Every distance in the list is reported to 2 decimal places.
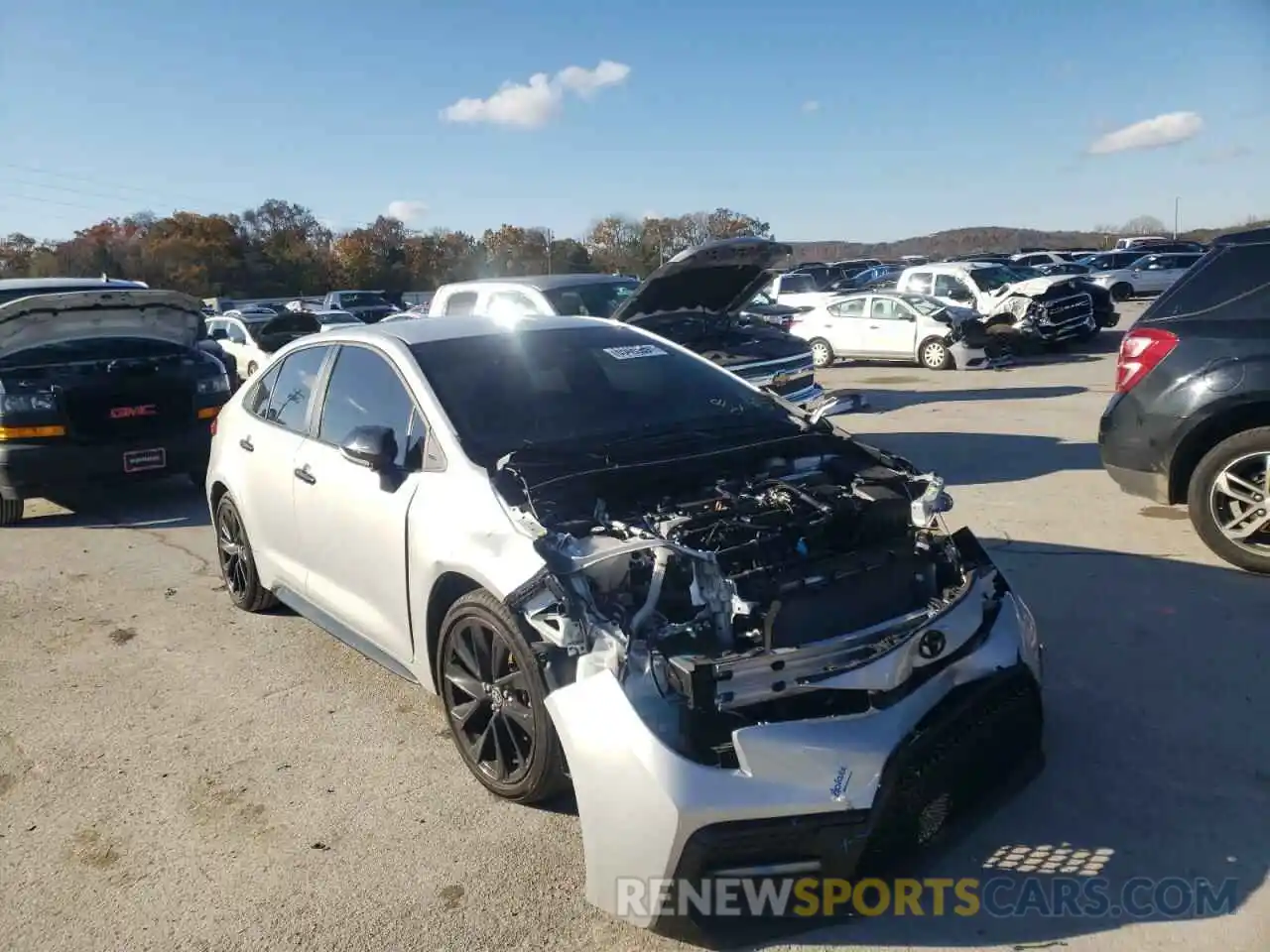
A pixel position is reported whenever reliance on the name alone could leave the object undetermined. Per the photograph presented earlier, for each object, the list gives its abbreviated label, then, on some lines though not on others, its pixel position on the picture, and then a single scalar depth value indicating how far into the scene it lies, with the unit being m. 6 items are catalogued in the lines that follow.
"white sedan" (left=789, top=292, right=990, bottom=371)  16.67
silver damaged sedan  2.74
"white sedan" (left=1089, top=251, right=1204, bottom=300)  30.08
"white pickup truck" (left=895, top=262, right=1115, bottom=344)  17.98
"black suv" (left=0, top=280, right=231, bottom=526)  7.85
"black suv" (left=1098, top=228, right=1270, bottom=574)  5.53
